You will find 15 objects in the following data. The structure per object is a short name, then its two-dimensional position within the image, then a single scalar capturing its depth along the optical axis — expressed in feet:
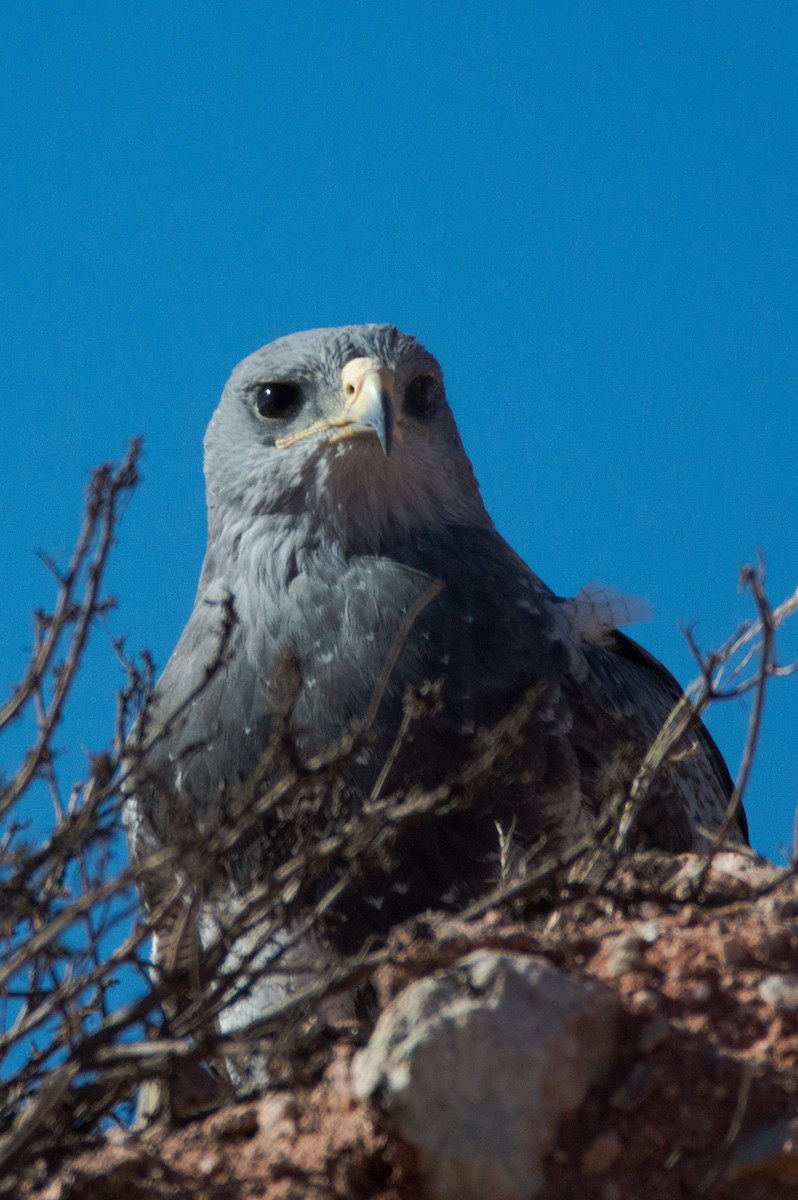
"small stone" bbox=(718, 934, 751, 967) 23.91
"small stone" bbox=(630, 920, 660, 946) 24.68
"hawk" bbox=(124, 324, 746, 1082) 33.96
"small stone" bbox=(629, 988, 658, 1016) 22.84
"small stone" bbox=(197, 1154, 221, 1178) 22.56
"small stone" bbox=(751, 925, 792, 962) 24.13
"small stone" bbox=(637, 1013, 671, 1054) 22.13
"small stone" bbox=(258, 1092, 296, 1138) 22.57
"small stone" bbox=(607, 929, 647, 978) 23.84
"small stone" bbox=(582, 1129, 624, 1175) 21.08
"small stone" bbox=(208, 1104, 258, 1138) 23.44
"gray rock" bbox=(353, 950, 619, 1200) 20.70
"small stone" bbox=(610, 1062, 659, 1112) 21.46
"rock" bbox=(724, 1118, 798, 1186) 20.71
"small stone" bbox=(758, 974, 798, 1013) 23.04
